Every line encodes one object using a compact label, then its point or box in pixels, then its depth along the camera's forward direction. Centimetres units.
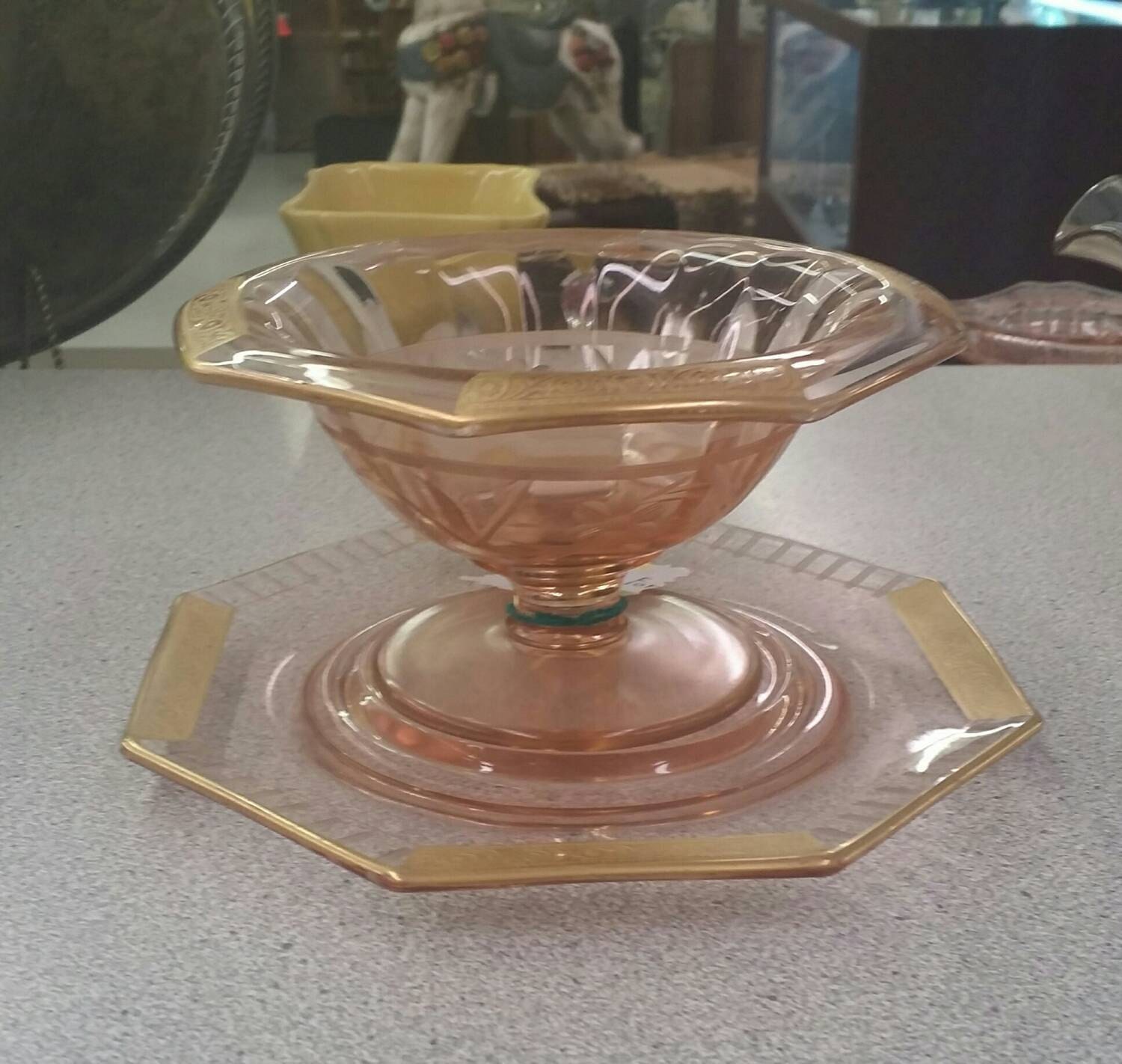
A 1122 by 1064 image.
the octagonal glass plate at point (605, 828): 31
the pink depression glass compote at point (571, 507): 30
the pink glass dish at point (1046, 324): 109
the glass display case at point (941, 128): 136
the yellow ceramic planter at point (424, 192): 110
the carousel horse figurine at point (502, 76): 136
